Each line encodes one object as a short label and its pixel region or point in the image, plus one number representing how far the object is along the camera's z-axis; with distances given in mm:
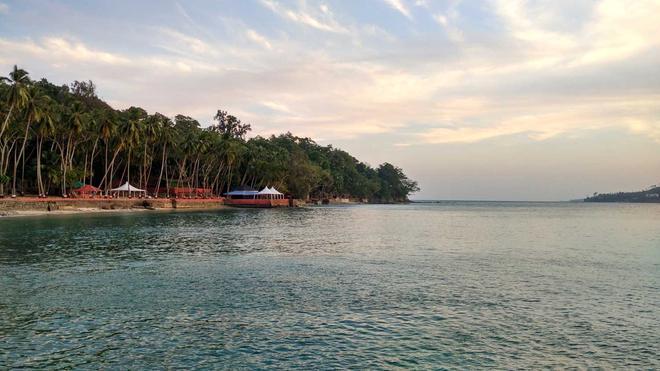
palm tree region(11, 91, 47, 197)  67500
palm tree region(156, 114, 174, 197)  98788
